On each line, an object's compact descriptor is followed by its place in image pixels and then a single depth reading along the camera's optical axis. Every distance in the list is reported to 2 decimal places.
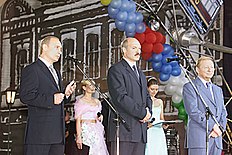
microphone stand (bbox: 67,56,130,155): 4.63
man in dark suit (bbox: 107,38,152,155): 4.69
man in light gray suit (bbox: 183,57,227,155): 5.22
